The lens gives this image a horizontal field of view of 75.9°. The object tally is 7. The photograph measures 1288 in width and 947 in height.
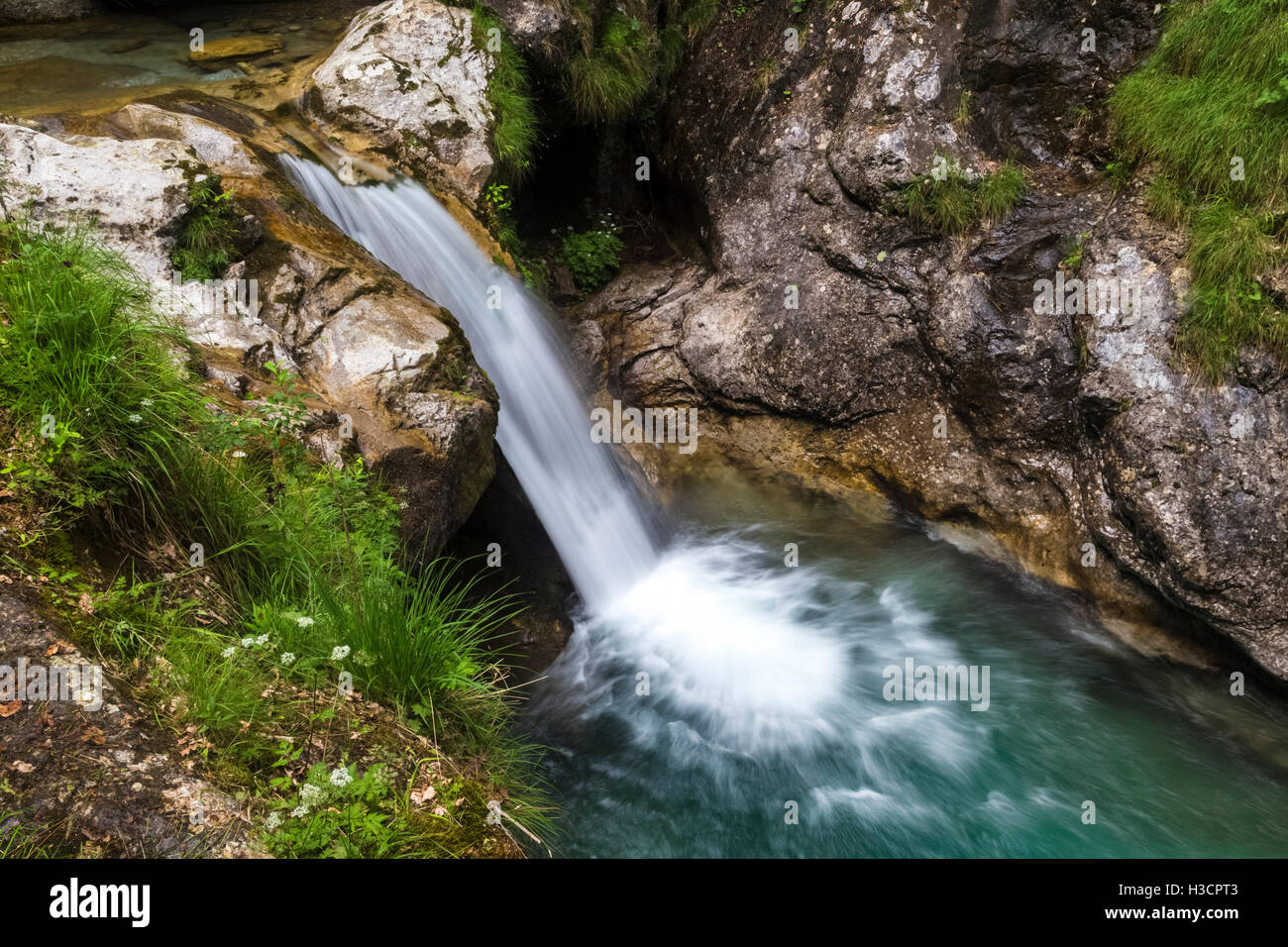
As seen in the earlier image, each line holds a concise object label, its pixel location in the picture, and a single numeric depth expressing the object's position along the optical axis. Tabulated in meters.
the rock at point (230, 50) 7.65
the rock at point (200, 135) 5.54
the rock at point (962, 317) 5.55
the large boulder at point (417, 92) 6.87
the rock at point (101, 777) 2.44
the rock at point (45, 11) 8.48
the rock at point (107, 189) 4.67
